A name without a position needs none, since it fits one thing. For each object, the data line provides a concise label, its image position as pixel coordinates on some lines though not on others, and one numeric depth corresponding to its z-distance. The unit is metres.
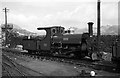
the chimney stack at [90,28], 16.62
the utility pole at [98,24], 15.17
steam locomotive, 16.31
